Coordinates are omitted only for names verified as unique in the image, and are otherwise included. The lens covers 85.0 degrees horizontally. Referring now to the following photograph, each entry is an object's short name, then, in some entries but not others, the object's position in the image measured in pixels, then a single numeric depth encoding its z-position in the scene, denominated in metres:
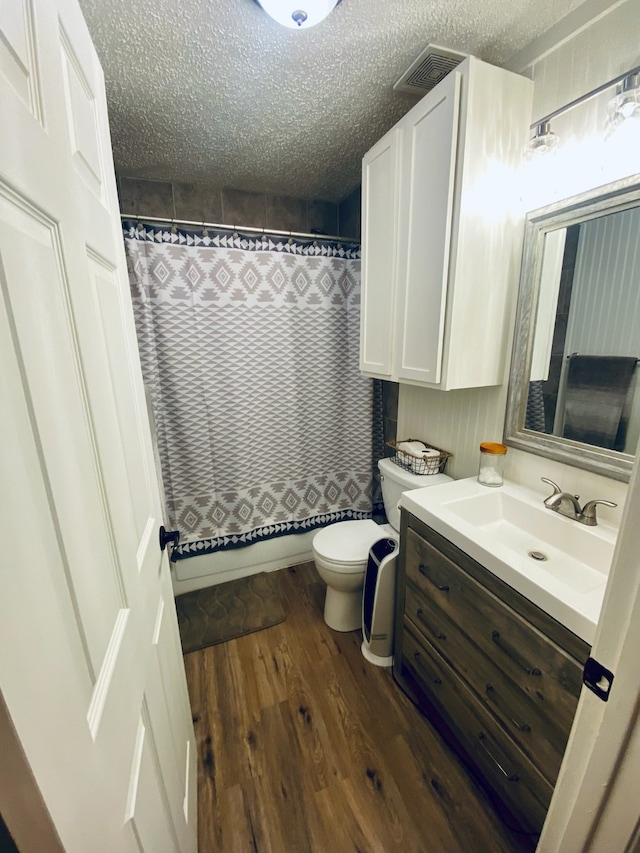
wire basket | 1.63
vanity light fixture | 0.92
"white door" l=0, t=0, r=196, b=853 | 0.35
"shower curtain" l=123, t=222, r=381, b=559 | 1.78
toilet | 1.65
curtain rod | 1.65
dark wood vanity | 0.86
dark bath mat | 1.82
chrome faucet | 1.08
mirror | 1.01
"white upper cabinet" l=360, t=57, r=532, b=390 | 1.13
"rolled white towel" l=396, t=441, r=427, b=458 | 1.68
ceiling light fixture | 0.93
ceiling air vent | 1.15
